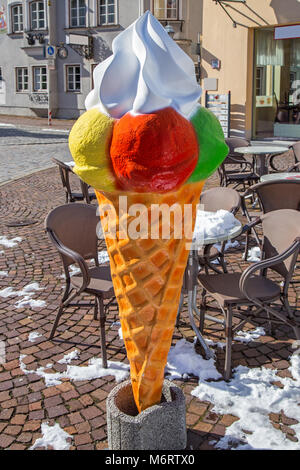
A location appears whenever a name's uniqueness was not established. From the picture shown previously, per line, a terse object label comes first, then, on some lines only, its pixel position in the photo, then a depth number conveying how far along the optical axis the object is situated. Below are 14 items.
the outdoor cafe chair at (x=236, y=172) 8.55
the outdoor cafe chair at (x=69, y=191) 7.49
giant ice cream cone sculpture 2.02
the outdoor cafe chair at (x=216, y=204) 4.69
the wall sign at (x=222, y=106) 16.73
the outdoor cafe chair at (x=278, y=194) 5.62
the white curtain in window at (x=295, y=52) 16.58
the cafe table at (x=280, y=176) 6.65
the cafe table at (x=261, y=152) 8.34
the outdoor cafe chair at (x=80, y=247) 3.87
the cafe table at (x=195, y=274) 3.94
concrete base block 2.55
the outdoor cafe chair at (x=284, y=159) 8.99
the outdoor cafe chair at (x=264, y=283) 3.65
